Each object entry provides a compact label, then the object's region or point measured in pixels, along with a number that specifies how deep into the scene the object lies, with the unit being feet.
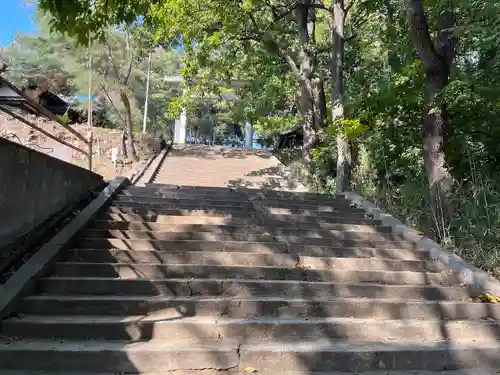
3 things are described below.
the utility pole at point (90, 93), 63.12
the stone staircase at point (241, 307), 11.75
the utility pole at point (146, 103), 83.28
